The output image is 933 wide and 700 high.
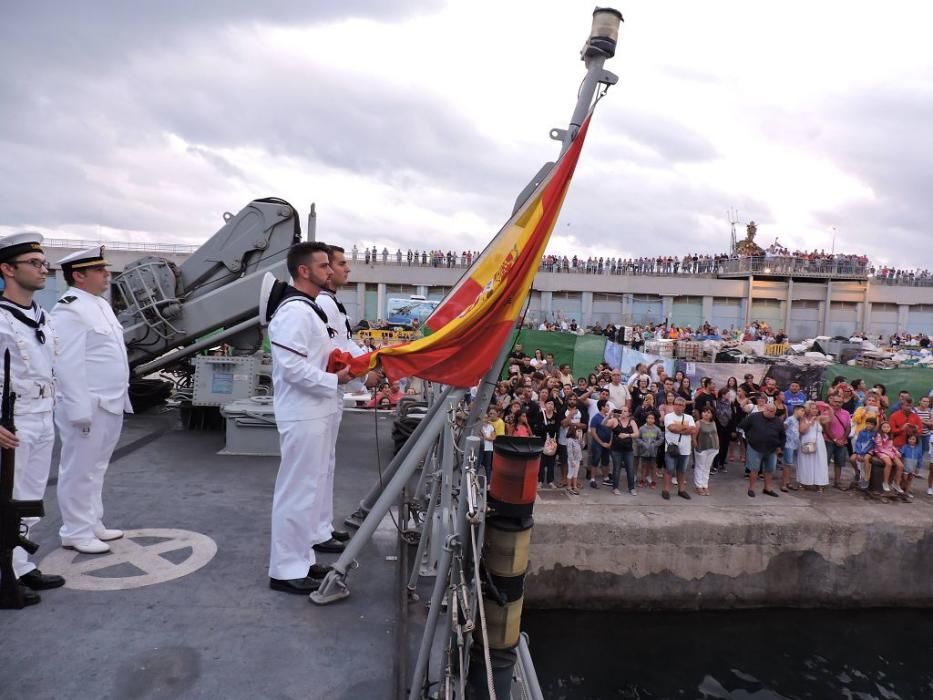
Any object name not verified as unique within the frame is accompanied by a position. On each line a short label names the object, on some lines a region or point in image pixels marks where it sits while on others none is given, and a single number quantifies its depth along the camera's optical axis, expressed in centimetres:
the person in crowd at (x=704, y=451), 995
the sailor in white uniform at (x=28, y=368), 382
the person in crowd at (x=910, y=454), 1056
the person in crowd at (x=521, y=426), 910
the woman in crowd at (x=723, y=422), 1122
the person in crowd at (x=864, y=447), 1070
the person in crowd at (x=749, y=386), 1195
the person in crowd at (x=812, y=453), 1026
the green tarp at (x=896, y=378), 1435
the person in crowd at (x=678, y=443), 976
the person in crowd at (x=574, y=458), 977
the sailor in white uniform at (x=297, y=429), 407
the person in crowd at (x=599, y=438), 996
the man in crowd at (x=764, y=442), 1011
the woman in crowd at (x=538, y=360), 1562
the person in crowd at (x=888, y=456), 1036
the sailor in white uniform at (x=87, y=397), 434
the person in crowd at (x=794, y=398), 1170
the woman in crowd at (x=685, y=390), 1200
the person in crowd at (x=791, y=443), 1042
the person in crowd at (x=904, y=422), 1077
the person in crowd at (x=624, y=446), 975
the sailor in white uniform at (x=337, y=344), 470
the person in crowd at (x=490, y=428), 856
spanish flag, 366
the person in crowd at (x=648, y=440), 990
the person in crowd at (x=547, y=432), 992
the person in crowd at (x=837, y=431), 1075
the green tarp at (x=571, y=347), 1738
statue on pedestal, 4780
